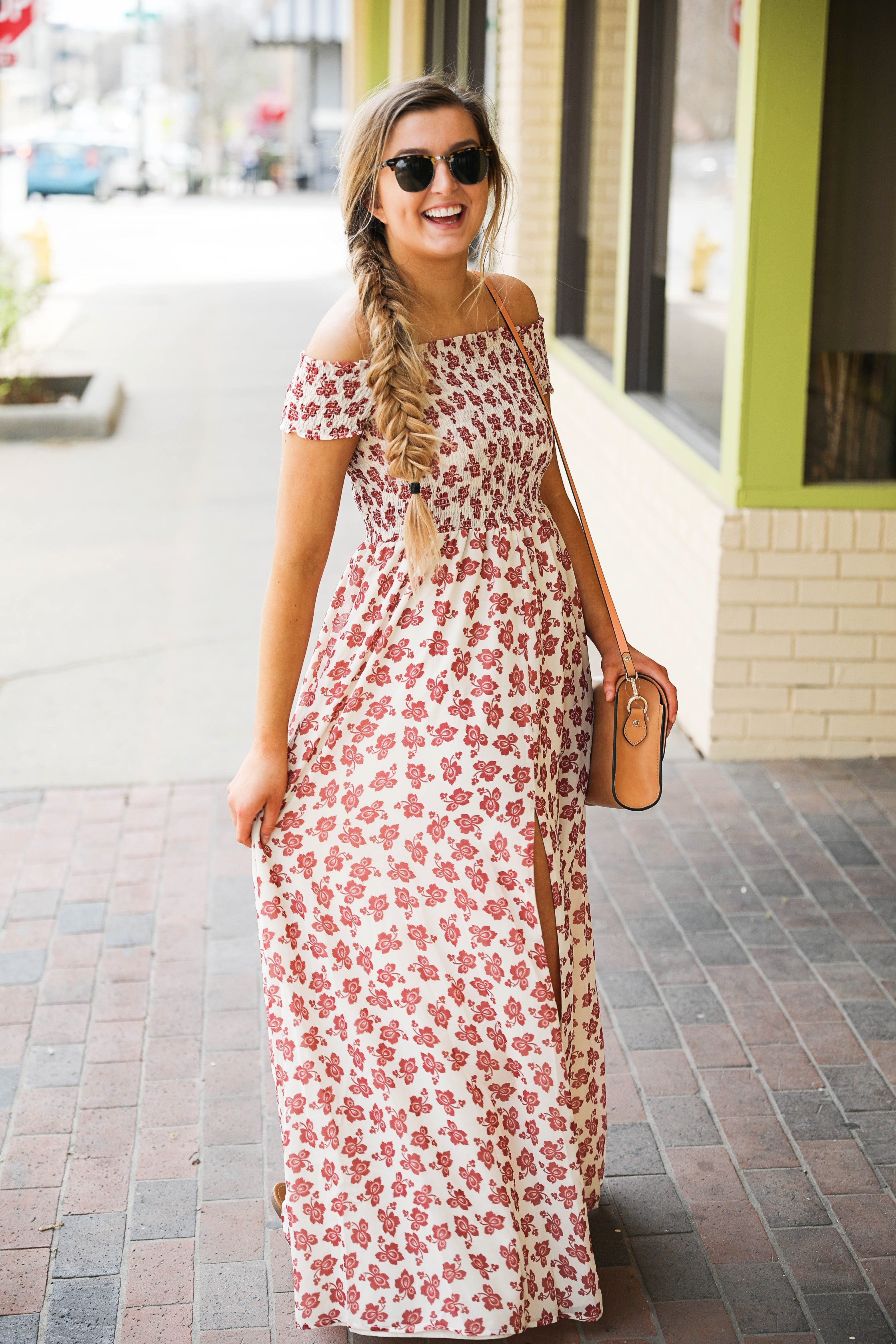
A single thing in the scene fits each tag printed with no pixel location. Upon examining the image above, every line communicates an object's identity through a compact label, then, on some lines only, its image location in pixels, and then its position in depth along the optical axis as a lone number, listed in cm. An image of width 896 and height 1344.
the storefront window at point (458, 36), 1066
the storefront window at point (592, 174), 750
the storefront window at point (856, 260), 475
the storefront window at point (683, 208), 567
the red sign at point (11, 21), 1257
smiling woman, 231
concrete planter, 1027
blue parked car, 3453
